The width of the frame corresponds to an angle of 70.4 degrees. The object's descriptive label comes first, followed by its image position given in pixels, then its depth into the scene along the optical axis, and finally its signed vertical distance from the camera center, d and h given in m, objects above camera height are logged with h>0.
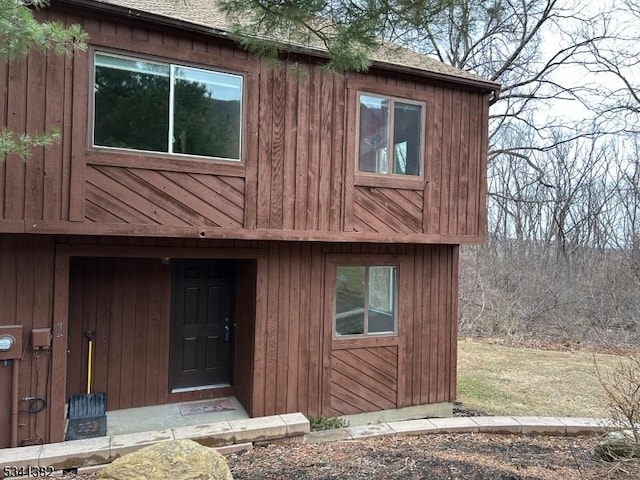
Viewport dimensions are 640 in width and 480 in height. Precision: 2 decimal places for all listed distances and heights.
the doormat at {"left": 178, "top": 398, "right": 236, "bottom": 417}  6.12 -2.18
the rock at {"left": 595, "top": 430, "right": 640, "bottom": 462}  3.70 -1.66
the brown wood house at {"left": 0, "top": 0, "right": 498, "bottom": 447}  4.73 +0.34
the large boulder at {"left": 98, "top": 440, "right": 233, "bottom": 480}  2.87 -1.41
